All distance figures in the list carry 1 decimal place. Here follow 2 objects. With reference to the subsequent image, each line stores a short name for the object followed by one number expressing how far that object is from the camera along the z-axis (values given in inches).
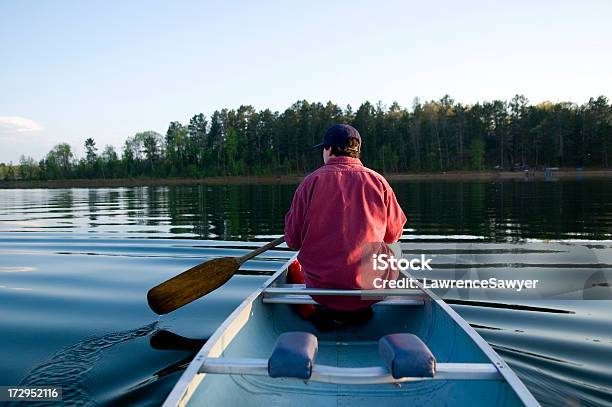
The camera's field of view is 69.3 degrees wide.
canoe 83.0
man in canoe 127.8
